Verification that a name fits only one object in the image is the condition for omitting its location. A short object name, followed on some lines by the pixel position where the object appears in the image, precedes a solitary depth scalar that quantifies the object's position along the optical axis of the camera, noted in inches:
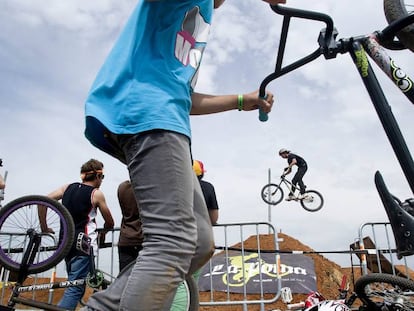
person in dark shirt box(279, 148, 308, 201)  469.1
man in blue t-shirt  42.6
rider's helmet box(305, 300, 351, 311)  125.0
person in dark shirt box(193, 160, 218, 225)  157.4
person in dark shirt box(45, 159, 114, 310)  143.8
